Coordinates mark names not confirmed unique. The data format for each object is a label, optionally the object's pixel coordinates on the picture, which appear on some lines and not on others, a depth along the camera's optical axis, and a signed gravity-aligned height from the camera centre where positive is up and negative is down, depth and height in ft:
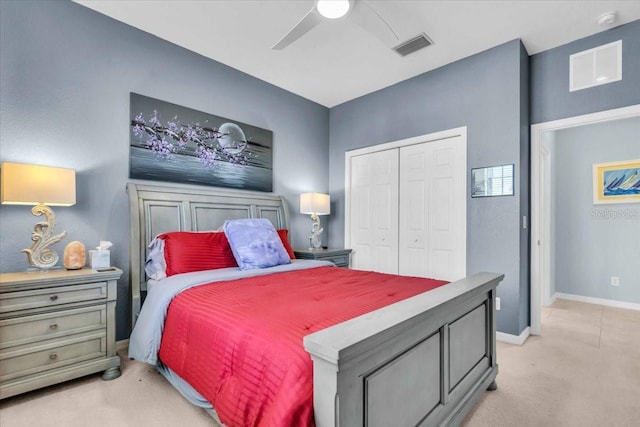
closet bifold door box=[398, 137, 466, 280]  11.14 +0.10
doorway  9.83 +0.45
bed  3.15 -1.82
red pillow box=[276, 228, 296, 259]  10.63 -0.94
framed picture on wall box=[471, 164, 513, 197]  9.91 +1.03
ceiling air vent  8.80 +4.93
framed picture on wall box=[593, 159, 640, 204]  13.05 +1.31
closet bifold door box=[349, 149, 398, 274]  13.19 +0.07
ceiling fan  6.48 +4.20
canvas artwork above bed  9.36 +2.19
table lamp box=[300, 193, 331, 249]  12.96 +0.20
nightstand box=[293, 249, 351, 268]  12.12 -1.67
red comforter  3.57 -1.74
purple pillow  8.44 -0.88
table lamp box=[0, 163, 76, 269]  6.58 +0.42
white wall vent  9.08 +4.36
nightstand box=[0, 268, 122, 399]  6.07 -2.38
